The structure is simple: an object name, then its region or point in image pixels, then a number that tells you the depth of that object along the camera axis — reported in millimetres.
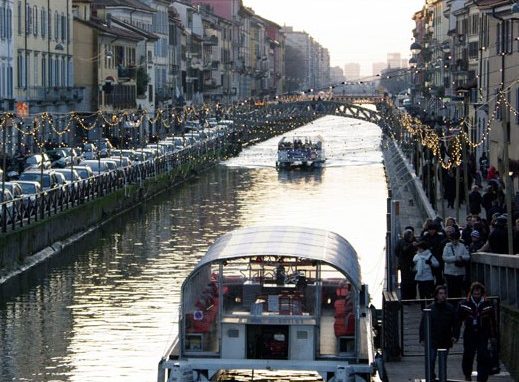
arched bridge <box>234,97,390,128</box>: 156250
